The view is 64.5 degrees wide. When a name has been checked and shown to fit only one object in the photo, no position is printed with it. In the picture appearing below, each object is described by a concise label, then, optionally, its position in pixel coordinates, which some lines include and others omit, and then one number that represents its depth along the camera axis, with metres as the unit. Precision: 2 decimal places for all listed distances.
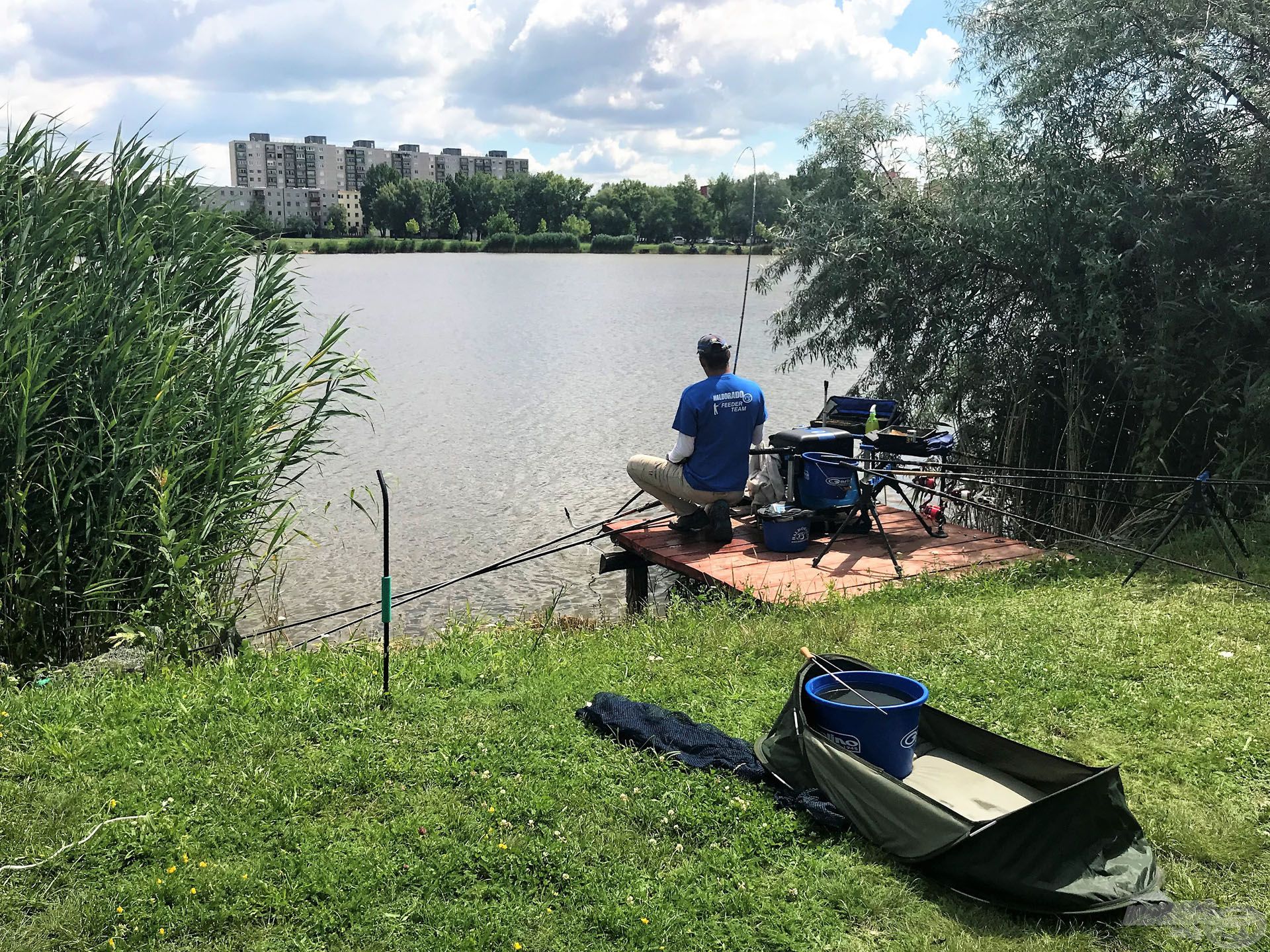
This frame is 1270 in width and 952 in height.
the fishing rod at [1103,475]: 6.08
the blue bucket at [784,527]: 7.84
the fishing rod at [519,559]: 6.95
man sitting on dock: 7.61
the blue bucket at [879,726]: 3.94
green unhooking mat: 3.25
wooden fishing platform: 7.09
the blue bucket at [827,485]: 7.90
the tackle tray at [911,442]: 7.83
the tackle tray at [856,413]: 8.90
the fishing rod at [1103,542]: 6.46
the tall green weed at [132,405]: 5.93
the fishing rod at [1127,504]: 7.66
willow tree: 8.44
